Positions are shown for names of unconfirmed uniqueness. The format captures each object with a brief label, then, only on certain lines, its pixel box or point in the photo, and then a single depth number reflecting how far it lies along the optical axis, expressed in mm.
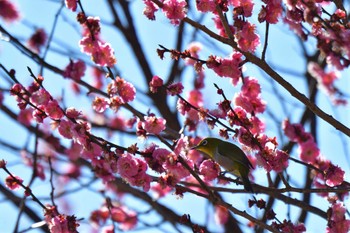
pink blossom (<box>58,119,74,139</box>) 7762
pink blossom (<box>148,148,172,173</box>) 7504
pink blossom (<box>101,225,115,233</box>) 11015
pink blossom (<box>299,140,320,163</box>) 9937
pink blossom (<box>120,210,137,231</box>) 11835
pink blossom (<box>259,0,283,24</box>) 7410
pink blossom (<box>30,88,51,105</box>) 7871
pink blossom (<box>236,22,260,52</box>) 7467
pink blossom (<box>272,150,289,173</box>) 7746
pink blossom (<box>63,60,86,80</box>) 9617
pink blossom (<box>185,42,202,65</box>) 11250
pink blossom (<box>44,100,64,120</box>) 7887
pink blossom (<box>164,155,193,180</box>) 7453
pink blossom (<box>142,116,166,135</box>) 7879
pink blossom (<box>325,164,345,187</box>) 7707
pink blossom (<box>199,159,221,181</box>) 7973
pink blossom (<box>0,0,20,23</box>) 13687
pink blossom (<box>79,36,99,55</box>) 8445
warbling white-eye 8570
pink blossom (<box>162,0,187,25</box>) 7617
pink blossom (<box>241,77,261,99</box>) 9023
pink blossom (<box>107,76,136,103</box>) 8281
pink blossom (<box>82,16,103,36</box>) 7926
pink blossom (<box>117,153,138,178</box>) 7379
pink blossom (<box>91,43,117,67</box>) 8414
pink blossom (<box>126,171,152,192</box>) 7660
